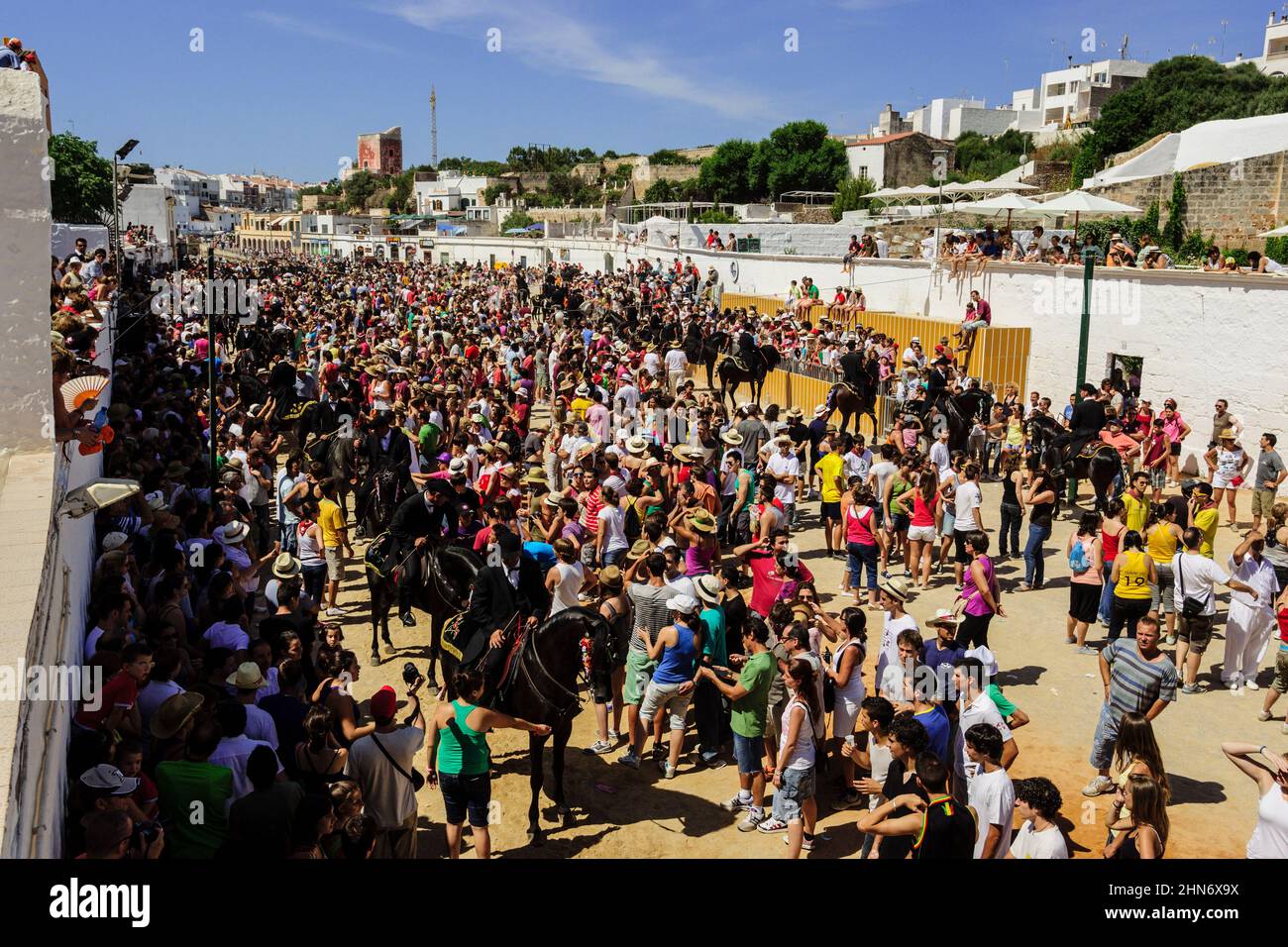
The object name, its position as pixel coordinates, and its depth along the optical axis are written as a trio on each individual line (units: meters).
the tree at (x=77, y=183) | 51.84
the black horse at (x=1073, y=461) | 12.82
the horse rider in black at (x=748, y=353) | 19.67
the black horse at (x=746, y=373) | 19.58
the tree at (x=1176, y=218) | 26.33
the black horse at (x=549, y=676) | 6.42
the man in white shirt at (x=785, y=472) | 11.73
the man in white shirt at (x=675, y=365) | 20.23
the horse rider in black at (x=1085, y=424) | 14.19
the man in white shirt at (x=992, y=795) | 5.22
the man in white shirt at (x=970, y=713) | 6.02
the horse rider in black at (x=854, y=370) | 17.20
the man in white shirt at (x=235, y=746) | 5.06
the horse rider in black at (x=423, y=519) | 9.11
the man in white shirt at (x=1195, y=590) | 8.64
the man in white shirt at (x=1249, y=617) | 8.62
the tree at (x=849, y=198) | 46.06
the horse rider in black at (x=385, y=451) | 11.73
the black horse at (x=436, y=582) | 8.53
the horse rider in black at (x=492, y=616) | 6.83
